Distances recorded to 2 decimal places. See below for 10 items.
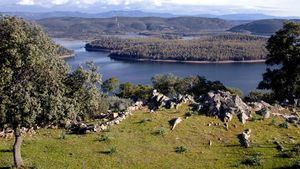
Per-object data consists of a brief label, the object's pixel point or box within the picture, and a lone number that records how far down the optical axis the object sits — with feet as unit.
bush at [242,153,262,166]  102.53
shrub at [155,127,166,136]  117.91
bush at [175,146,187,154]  109.40
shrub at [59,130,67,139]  114.73
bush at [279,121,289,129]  126.93
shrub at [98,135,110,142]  112.88
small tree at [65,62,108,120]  97.71
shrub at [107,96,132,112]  200.02
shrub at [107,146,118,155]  105.57
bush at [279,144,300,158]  105.50
